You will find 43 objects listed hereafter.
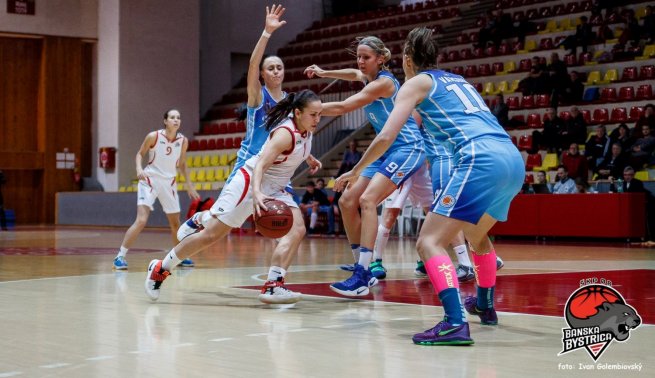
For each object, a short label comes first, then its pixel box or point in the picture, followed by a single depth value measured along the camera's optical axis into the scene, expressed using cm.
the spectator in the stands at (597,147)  1600
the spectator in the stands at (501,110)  1814
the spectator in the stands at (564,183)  1563
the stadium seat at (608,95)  1814
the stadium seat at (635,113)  1734
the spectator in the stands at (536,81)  1872
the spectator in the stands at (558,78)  1833
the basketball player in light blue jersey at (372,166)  702
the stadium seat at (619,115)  1736
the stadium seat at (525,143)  1795
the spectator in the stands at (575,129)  1689
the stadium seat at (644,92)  1756
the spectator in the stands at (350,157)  1911
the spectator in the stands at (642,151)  1536
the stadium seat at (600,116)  1764
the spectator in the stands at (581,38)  1956
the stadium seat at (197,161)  2544
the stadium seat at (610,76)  1866
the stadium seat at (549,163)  1716
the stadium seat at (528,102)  1920
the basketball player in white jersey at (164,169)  1055
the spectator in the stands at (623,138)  1556
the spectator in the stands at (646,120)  1569
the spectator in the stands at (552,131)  1719
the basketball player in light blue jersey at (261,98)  683
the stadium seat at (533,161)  1748
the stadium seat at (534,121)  1860
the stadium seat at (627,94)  1786
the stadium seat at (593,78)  1897
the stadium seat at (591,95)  1845
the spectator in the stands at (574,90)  1841
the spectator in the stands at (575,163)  1573
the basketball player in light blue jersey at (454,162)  480
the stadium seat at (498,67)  2119
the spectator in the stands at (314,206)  1873
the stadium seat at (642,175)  1559
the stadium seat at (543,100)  1894
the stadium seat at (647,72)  1800
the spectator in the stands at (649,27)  1848
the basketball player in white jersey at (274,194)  638
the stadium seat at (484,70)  2122
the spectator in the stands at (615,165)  1538
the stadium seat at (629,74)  1836
